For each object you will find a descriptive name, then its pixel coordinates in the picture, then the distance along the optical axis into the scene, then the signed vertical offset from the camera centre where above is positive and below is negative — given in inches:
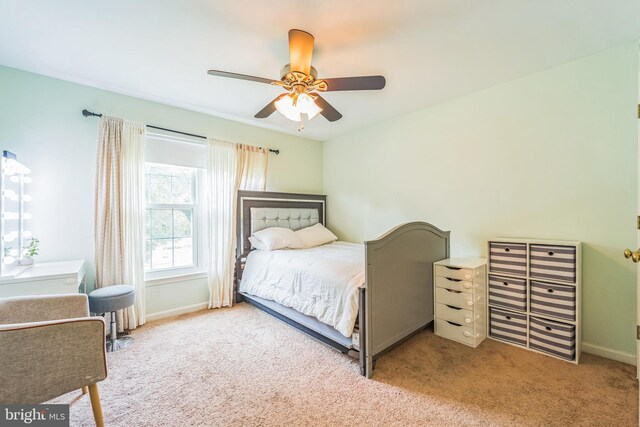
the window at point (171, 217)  123.5 -1.5
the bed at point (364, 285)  77.9 -25.0
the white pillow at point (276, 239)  131.3 -12.5
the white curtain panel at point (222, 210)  132.6 +2.0
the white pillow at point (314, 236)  145.2 -12.5
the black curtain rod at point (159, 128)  103.8 +38.5
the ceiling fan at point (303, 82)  70.4 +36.7
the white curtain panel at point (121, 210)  104.9 +1.7
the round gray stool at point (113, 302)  89.8 -29.8
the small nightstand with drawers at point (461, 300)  94.5 -31.7
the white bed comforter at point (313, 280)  82.7 -24.5
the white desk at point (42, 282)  74.9 -19.4
